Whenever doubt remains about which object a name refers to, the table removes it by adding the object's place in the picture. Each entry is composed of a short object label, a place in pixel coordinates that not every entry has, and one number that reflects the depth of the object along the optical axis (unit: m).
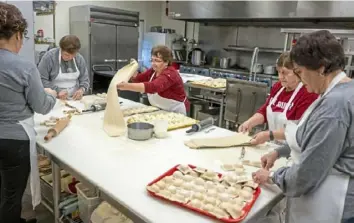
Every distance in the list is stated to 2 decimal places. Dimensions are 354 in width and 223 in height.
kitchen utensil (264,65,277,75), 5.29
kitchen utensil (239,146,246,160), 1.55
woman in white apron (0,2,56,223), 1.35
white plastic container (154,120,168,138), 1.80
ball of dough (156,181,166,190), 1.17
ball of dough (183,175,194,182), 1.23
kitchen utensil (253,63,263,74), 5.44
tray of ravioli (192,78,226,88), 3.84
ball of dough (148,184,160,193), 1.13
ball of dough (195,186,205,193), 1.15
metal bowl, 1.75
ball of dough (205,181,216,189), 1.19
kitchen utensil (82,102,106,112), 2.36
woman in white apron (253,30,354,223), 0.92
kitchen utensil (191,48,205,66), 6.27
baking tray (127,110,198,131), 1.98
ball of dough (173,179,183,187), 1.18
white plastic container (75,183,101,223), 1.70
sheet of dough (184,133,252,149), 1.68
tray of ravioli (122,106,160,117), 2.31
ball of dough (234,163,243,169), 1.42
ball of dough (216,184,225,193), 1.16
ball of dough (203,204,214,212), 1.03
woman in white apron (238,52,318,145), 1.67
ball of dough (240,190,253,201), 1.11
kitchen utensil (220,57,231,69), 5.96
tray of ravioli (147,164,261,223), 1.02
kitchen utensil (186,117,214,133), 1.95
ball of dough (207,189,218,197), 1.12
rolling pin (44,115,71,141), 1.71
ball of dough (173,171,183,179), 1.26
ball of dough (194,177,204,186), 1.21
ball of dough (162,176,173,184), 1.21
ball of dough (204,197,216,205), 1.07
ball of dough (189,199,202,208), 1.05
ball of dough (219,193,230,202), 1.09
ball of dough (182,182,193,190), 1.17
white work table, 1.06
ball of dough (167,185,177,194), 1.13
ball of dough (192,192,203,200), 1.10
